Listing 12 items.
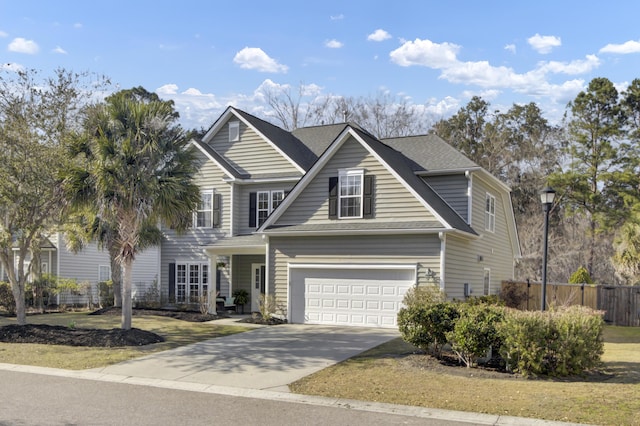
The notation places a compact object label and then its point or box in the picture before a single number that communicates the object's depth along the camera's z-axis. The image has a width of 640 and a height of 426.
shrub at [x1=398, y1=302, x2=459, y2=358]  12.97
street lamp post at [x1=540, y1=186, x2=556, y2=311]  14.94
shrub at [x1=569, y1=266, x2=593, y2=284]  27.84
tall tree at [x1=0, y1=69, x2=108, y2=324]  17.39
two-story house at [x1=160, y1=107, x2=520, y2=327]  19.52
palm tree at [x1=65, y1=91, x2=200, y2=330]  16.58
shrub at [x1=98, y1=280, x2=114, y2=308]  28.21
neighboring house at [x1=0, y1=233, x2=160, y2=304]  30.45
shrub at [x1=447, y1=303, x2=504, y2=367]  11.94
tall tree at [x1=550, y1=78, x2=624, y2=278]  36.50
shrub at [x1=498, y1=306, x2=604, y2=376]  11.19
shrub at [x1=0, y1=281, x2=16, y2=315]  26.70
